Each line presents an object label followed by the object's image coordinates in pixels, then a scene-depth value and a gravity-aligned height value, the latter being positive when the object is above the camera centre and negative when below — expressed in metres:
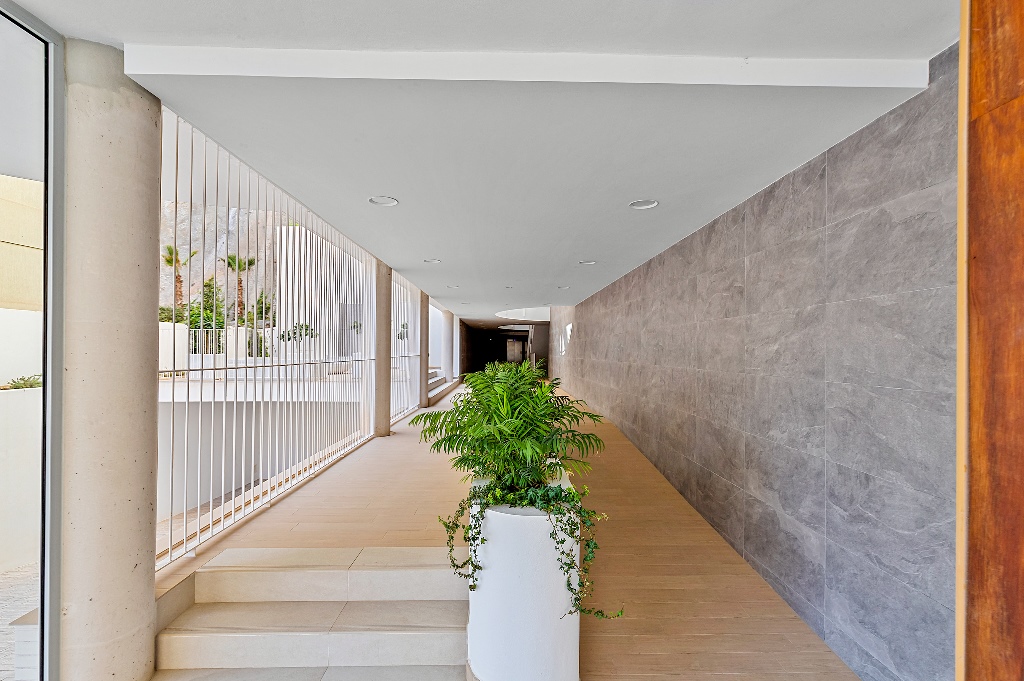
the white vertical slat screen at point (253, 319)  3.19 +0.16
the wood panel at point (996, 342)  1.05 +0.00
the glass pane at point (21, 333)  1.96 +0.02
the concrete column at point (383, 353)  7.12 -0.19
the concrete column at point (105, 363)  2.08 -0.10
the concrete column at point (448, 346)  17.00 -0.22
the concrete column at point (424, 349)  10.75 -0.20
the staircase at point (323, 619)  2.53 -1.46
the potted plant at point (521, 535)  2.14 -0.82
